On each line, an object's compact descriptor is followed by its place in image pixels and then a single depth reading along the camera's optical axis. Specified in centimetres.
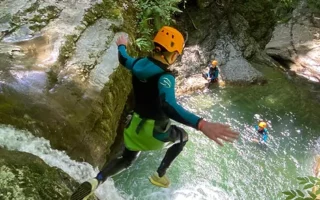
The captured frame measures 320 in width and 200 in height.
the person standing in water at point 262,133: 601
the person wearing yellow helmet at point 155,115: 229
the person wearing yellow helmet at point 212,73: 728
